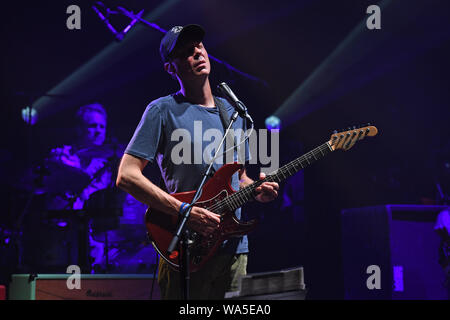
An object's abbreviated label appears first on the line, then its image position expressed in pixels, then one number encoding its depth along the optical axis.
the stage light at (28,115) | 8.01
